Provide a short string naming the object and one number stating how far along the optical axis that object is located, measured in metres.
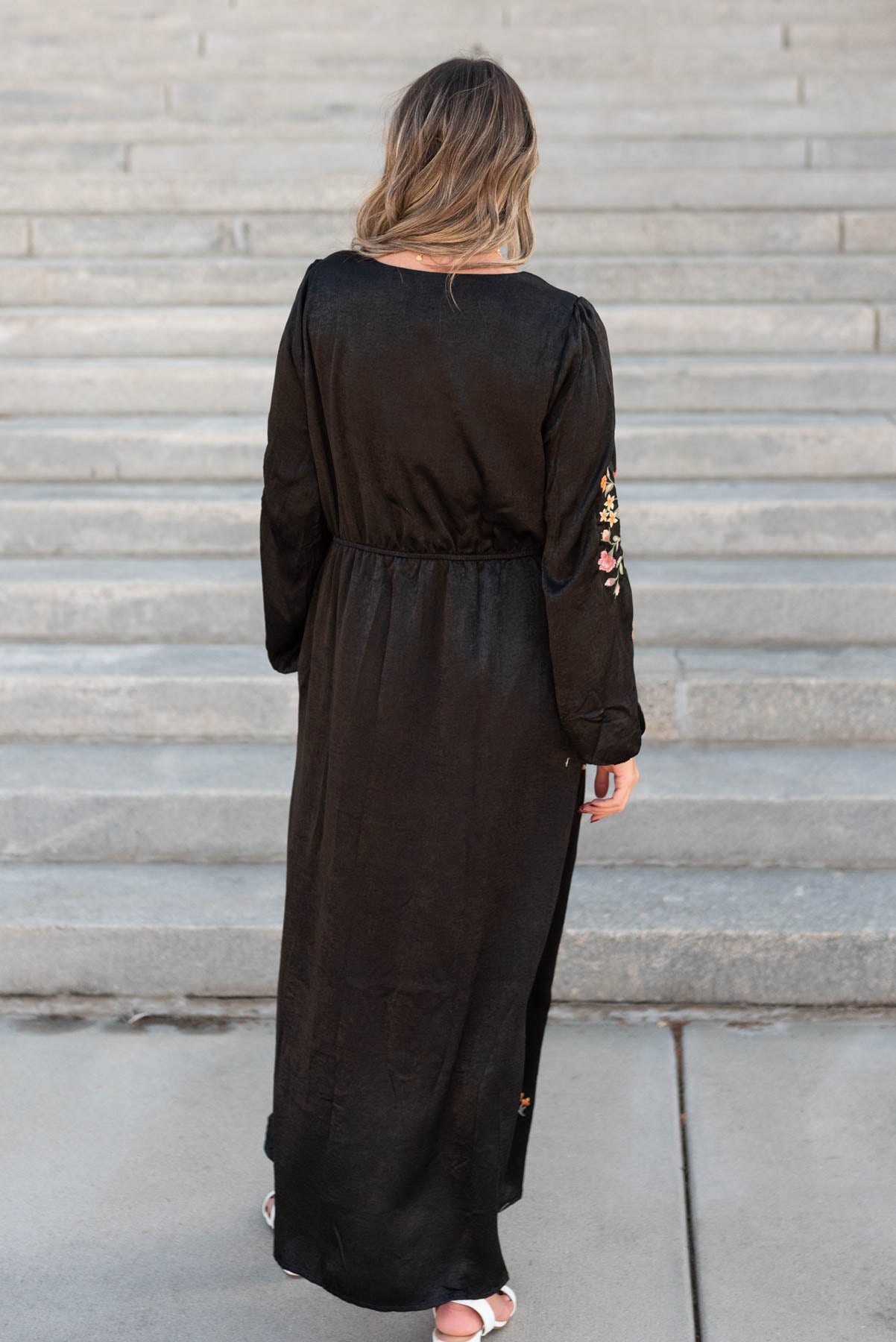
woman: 1.78
